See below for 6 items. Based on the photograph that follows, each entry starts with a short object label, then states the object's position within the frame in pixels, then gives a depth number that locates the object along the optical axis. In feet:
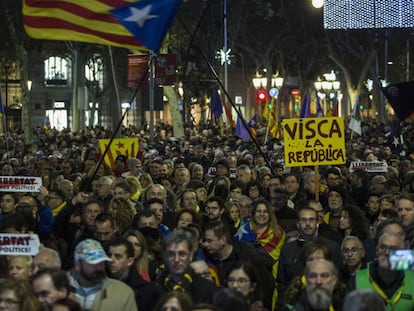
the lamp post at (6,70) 205.16
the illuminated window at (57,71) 241.96
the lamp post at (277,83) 145.79
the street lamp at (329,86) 191.62
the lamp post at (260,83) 164.66
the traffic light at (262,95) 140.17
